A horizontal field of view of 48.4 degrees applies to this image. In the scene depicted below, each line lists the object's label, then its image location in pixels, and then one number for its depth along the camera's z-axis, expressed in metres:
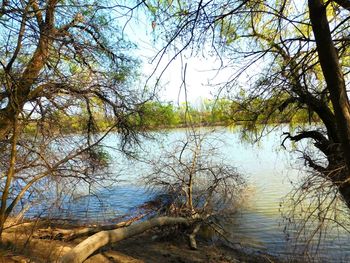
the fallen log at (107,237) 5.26
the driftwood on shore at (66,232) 8.45
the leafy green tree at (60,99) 4.77
